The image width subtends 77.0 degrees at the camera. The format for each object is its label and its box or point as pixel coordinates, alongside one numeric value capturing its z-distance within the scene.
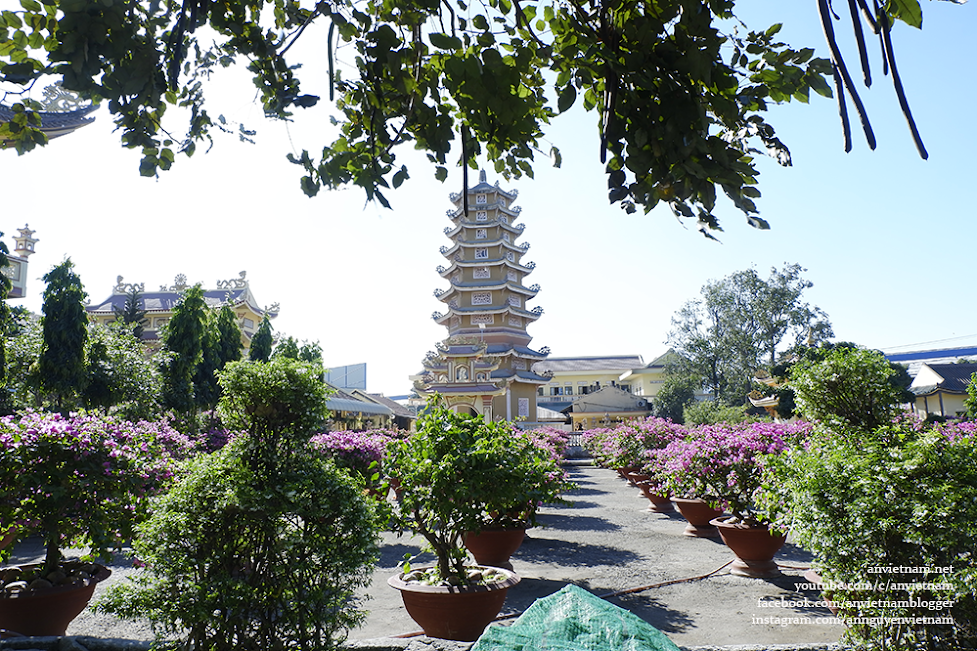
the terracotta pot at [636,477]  14.51
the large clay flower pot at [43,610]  4.30
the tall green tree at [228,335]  20.21
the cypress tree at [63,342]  12.15
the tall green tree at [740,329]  33.03
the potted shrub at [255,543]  3.00
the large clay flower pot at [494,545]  7.08
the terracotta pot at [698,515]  9.18
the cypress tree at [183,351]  15.09
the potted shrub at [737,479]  6.53
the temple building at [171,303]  34.78
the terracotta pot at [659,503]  12.03
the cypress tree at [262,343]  23.47
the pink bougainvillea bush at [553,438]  16.89
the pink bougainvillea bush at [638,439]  14.02
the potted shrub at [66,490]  3.96
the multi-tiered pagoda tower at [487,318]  29.17
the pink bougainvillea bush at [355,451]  9.29
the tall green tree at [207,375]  16.99
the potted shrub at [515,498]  4.96
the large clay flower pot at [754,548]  6.46
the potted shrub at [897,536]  3.11
